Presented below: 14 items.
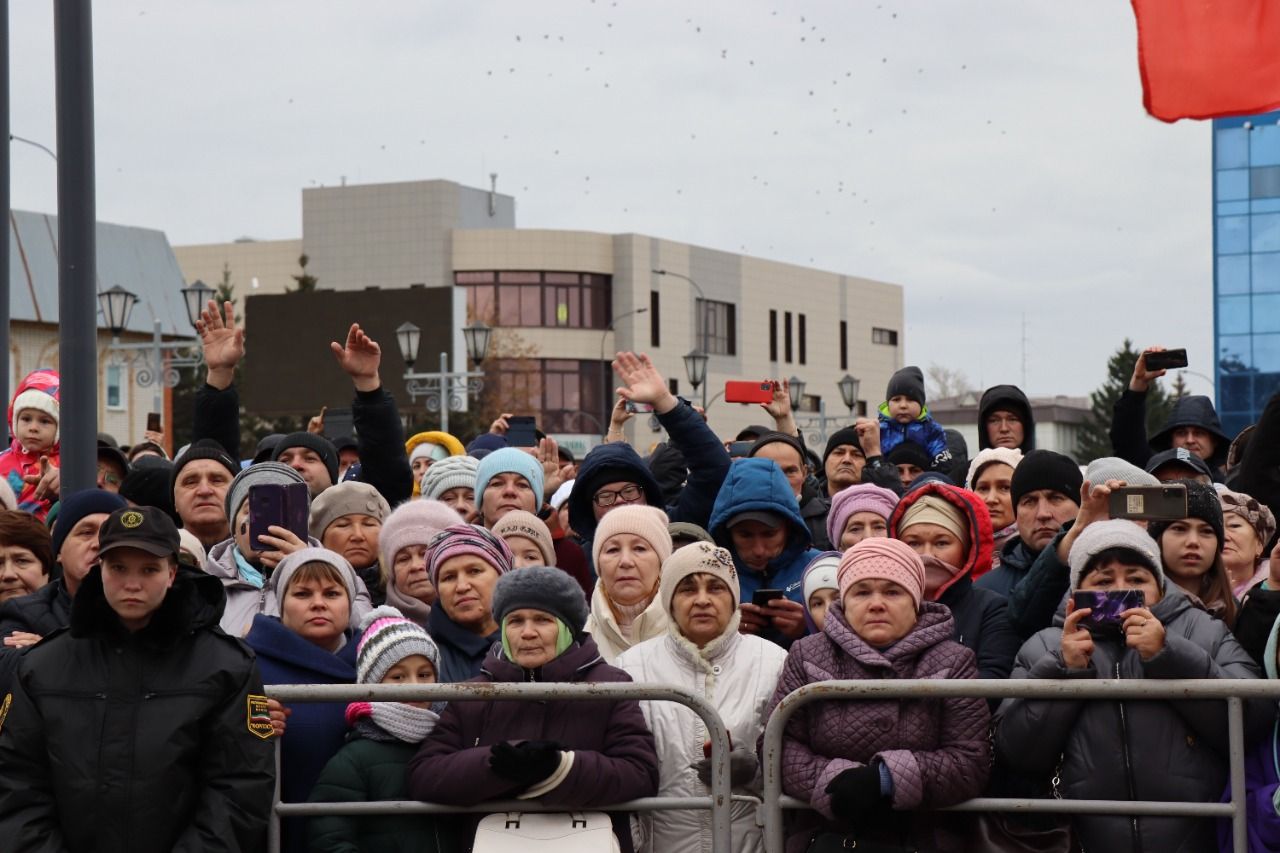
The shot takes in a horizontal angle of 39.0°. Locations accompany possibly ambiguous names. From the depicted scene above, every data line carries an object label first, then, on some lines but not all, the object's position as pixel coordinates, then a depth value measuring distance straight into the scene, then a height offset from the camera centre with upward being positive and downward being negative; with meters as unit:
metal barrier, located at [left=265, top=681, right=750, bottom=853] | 5.92 -0.93
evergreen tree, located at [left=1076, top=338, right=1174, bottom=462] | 81.56 +0.45
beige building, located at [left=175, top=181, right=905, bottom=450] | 85.38 +6.65
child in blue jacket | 10.38 -0.03
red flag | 7.01 +1.40
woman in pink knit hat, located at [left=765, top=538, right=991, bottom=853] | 5.81 -1.03
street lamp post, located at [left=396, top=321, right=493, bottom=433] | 34.34 +0.94
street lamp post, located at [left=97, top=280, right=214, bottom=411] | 28.02 +1.57
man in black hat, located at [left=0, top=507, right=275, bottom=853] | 5.63 -0.96
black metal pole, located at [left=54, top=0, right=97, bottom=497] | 7.81 +0.76
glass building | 62.28 +5.33
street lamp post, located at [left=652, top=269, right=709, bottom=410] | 88.56 +4.34
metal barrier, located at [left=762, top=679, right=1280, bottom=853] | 5.68 -0.91
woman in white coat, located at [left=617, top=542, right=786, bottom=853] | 6.21 -0.93
